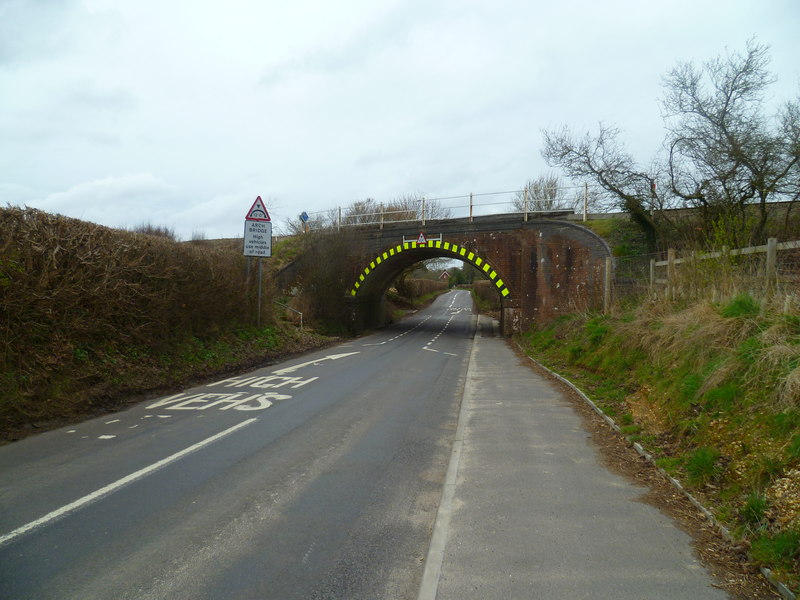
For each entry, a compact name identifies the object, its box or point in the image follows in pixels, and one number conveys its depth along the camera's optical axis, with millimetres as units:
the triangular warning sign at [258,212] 15484
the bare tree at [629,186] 17438
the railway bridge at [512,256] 22547
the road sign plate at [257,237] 15398
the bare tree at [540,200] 24094
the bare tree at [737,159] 13445
